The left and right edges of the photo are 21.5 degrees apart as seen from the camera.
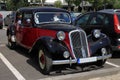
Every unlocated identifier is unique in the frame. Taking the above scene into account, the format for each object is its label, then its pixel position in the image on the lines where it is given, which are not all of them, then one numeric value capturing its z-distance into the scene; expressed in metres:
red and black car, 7.84
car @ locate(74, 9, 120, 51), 9.94
